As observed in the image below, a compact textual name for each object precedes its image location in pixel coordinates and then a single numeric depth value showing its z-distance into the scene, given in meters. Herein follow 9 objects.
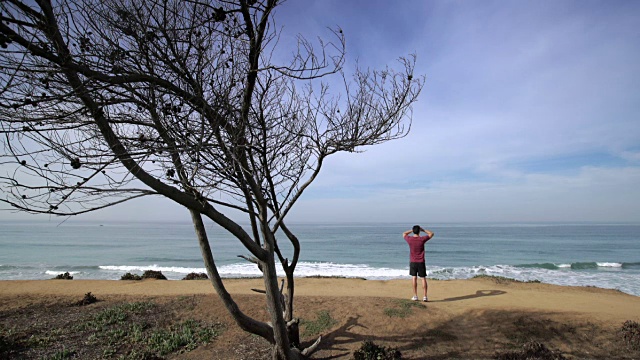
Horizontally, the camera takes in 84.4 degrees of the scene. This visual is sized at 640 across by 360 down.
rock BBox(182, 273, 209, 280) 14.73
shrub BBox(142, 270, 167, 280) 14.62
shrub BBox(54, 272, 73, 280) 15.00
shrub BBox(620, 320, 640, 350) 6.21
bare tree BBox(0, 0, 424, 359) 2.81
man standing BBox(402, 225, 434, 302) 9.44
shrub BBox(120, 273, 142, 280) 14.43
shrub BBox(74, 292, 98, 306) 8.70
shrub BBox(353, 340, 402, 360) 5.61
